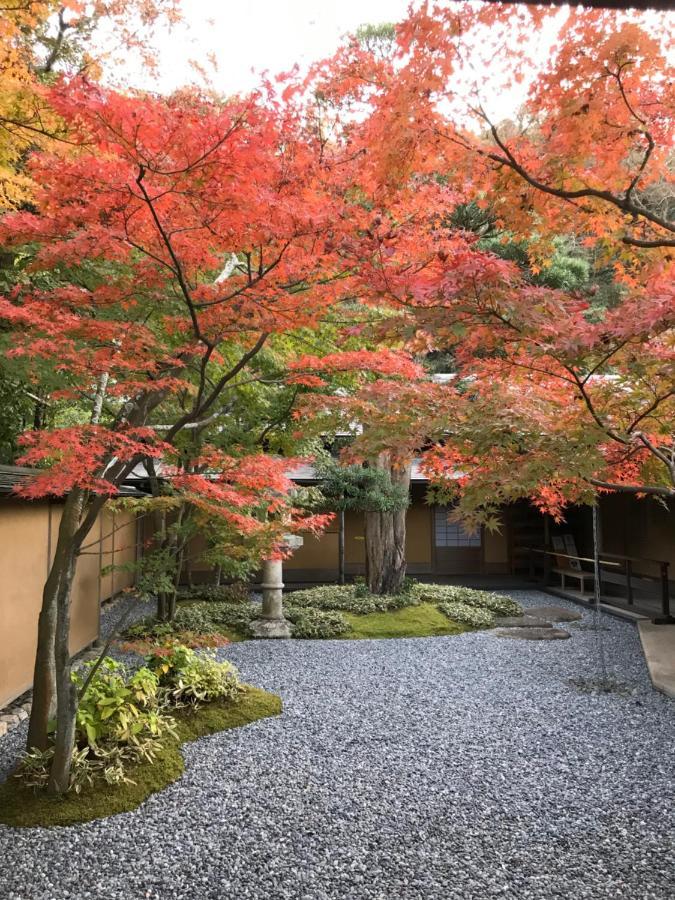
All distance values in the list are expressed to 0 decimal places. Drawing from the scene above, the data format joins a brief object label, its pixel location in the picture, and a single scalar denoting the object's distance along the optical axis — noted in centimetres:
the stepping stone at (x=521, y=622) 1049
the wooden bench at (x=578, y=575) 1307
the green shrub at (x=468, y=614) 1051
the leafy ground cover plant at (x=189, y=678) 594
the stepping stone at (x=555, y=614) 1108
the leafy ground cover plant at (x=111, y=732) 433
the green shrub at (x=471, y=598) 1132
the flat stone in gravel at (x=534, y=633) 961
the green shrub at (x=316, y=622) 988
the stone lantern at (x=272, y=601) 995
